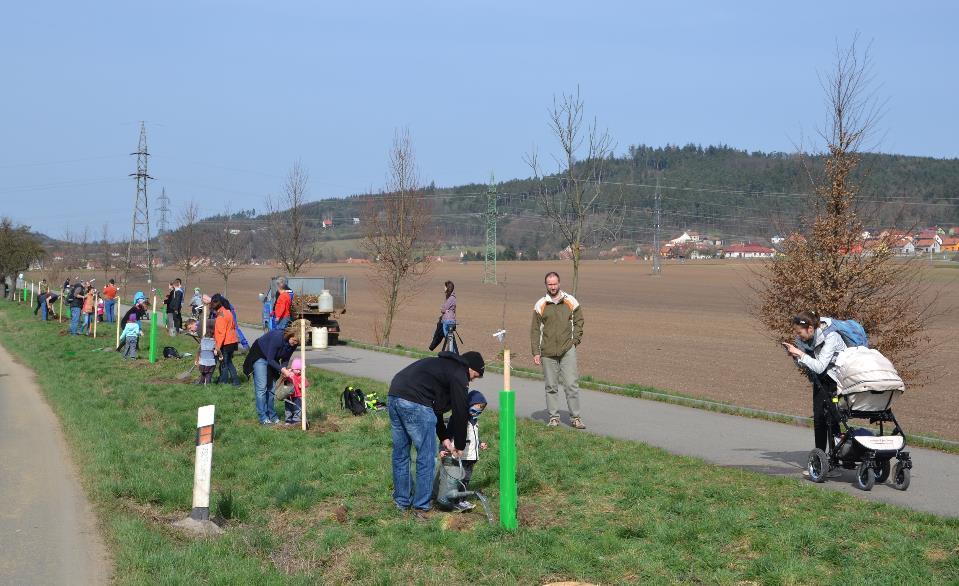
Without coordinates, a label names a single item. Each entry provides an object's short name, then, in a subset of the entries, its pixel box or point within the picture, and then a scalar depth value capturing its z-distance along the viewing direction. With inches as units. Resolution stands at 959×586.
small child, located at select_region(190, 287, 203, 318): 1161.0
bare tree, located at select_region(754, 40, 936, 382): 490.9
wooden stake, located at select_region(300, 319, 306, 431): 514.3
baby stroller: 344.5
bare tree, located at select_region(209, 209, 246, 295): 2058.3
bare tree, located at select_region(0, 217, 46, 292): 2573.8
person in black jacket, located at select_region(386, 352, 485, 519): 328.5
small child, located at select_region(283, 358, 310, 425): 539.8
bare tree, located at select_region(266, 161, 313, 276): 1501.0
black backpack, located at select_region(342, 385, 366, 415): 557.6
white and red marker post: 341.7
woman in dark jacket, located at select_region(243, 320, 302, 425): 530.6
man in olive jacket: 492.1
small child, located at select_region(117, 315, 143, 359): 910.4
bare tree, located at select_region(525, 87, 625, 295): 781.3
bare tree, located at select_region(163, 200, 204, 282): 2190.2
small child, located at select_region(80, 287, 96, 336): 1196.5
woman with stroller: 359.9
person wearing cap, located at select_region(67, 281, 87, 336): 1231.5
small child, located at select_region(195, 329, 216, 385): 693.9
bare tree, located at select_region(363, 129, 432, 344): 1117.7
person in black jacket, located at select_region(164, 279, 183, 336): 1170.0
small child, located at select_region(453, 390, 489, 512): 352.8
